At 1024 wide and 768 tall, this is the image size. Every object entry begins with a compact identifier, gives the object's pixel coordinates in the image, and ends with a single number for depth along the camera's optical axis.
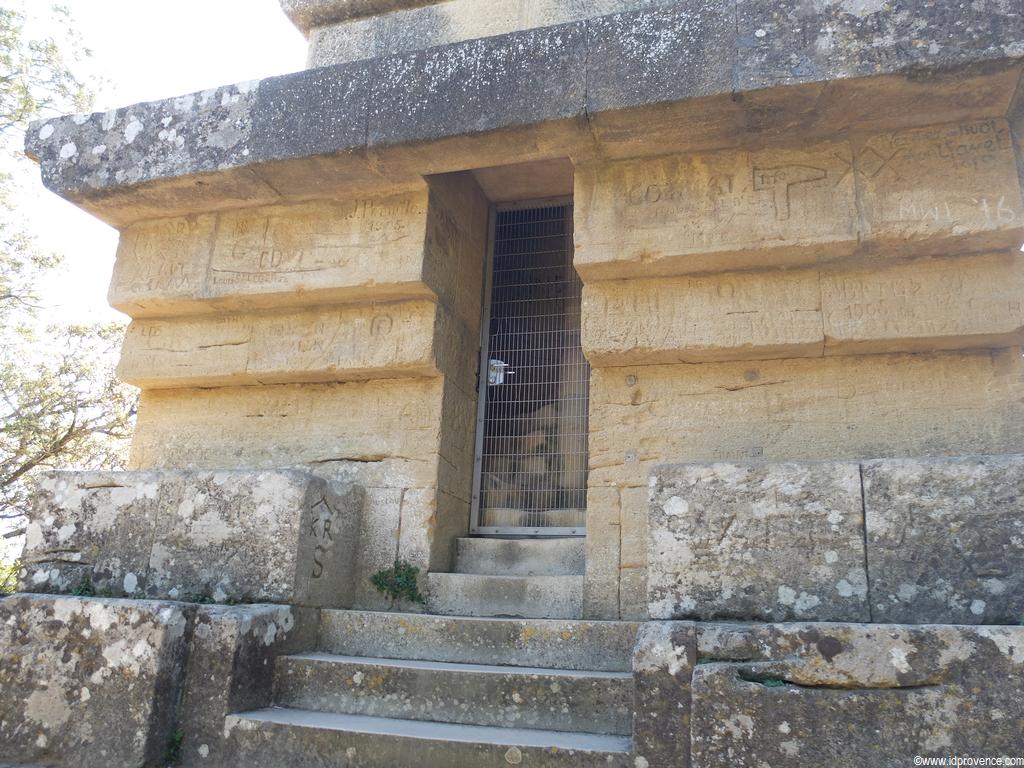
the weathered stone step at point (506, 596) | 3.87
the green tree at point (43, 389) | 8.52
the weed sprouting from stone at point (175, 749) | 2.97
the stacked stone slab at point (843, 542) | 2.56
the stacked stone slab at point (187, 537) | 3.46
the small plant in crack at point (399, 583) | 4.04
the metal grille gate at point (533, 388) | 4.67
